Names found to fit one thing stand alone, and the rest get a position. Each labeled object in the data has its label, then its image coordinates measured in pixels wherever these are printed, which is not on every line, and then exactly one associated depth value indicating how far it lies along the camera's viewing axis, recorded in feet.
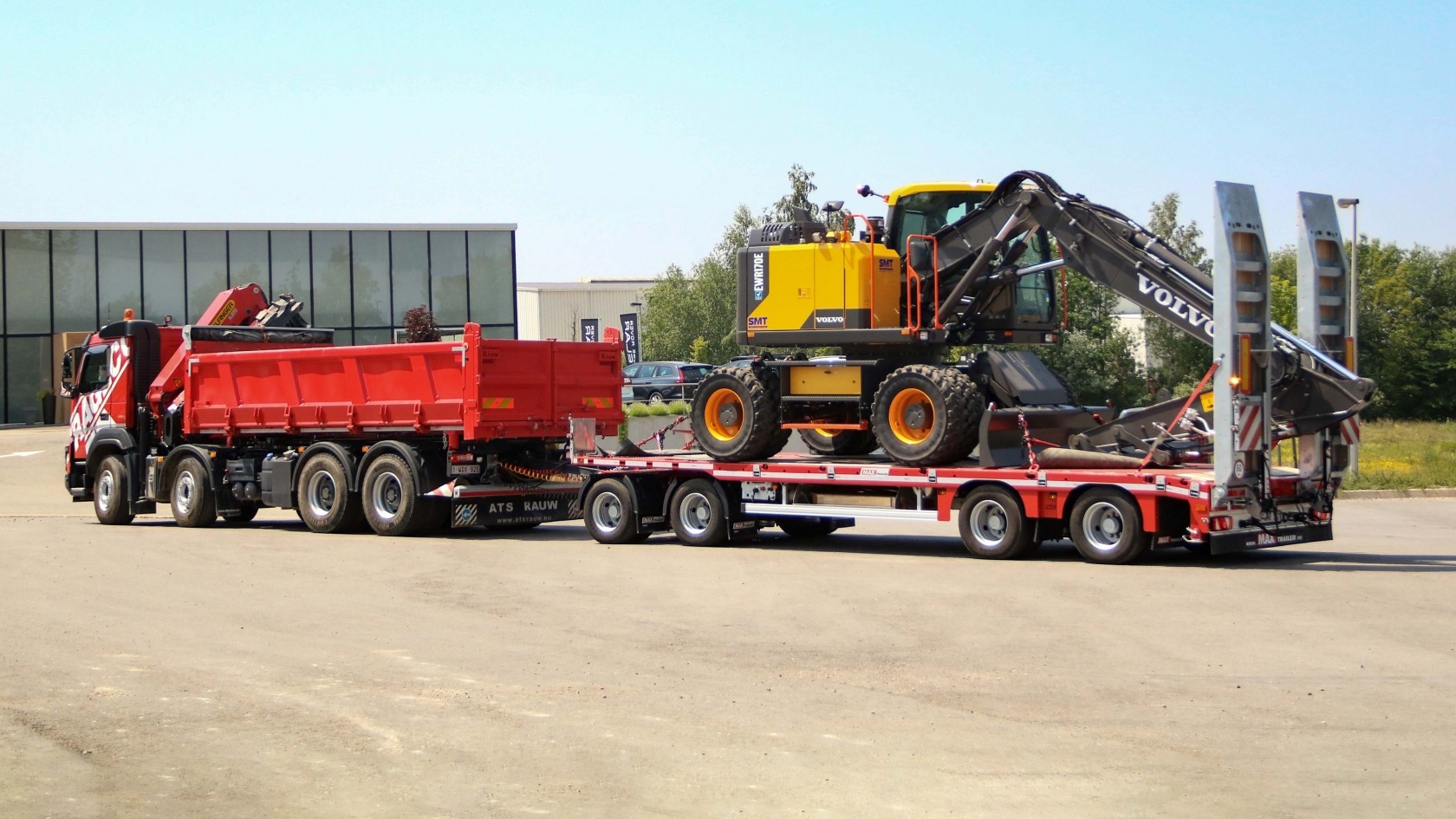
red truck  66.39
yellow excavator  53.78
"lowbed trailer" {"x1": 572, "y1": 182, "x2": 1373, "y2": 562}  48.21
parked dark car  145.18
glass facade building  160.56
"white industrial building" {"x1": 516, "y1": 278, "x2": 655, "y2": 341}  253.85
